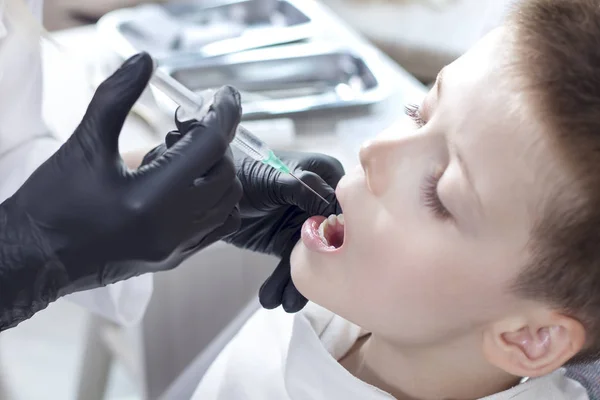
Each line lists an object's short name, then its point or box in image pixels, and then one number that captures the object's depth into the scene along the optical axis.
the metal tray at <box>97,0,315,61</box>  1.60
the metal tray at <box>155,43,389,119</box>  1.54
